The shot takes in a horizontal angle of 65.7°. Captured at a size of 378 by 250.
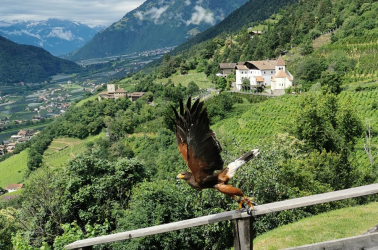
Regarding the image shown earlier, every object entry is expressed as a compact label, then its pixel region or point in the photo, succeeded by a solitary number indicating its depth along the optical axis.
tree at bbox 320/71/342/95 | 35.87
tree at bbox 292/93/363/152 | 18.78
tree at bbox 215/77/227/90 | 57.81
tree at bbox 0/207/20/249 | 15.85
